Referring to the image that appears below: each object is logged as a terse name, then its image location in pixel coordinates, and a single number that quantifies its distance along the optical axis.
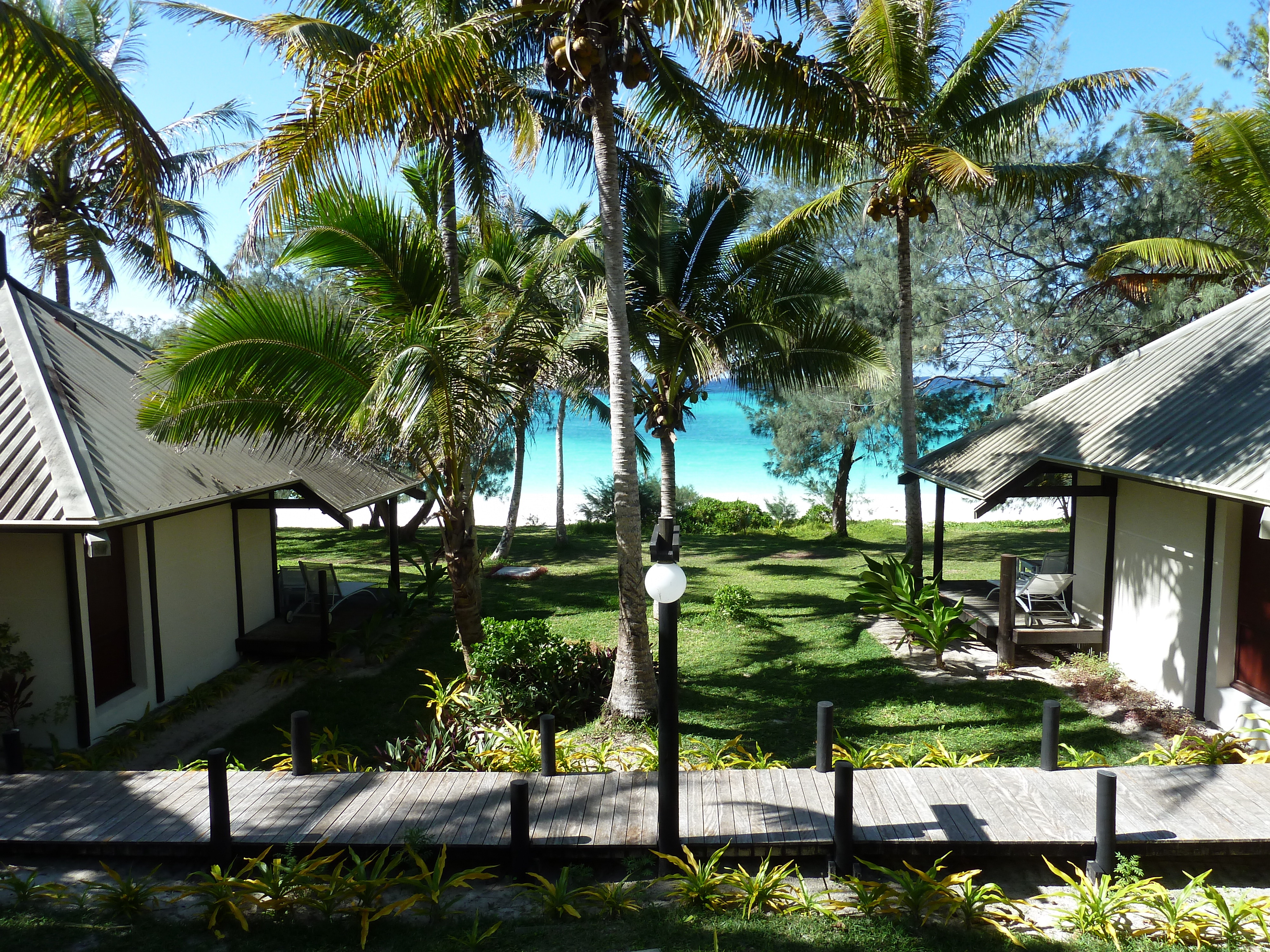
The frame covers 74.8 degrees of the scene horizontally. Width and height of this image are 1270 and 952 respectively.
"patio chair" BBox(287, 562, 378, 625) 12.38
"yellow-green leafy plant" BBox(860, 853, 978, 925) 5.16
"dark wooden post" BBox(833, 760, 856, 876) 5.52
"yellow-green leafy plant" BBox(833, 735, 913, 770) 7.06
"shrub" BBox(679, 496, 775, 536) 27.56
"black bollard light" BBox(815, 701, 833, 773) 6.27
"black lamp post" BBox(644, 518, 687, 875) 5.38
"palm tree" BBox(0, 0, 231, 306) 5.65
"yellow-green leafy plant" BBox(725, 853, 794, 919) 5.27
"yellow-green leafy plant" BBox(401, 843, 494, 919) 5.30
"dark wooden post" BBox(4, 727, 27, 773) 6.95
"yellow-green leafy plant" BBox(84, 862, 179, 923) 5.31
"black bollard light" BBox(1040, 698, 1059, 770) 6.52
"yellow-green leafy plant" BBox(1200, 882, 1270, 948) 4.82
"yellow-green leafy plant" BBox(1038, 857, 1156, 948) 4.98
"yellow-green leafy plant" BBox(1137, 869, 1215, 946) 4.89
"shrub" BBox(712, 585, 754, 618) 13.70
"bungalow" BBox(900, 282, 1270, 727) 8.03
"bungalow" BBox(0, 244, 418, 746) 7.81
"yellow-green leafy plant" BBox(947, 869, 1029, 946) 5.06
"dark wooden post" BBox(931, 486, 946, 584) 12.87
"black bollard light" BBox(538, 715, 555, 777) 6.75
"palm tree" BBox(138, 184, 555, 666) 7.78
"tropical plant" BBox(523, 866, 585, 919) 5.22
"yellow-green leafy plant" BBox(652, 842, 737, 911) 5.29
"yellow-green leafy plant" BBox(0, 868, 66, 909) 5.42
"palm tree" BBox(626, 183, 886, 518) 13.67
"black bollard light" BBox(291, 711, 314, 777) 6.79
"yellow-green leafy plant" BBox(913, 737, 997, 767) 7.02
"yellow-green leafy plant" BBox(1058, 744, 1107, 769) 7.03
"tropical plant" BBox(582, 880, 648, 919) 5.25
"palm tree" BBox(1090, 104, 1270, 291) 11.16
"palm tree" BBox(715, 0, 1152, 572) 10.93
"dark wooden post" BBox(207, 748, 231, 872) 5.66
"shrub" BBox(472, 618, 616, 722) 8.92
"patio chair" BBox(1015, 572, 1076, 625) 10.74
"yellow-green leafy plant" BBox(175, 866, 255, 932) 5.18
